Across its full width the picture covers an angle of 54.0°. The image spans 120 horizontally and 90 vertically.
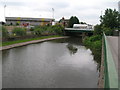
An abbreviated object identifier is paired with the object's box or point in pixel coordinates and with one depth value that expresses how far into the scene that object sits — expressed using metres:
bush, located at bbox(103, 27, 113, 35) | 18.01
